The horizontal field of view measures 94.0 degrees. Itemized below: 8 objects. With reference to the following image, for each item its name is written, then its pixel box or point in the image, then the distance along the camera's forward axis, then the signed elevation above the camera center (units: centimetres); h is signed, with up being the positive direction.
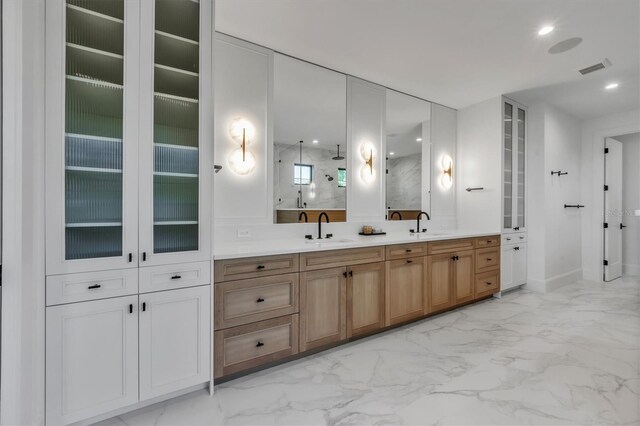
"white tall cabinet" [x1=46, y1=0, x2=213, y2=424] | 155 +6
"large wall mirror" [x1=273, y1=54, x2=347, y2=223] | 296 +75
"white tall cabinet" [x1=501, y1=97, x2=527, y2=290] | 413 +27
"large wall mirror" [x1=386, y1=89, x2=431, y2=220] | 382 +77
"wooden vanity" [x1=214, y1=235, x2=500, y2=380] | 204 -70
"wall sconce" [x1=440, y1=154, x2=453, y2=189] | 443 +62
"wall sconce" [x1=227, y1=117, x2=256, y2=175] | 270 +58
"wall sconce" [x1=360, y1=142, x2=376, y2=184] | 354 +61
